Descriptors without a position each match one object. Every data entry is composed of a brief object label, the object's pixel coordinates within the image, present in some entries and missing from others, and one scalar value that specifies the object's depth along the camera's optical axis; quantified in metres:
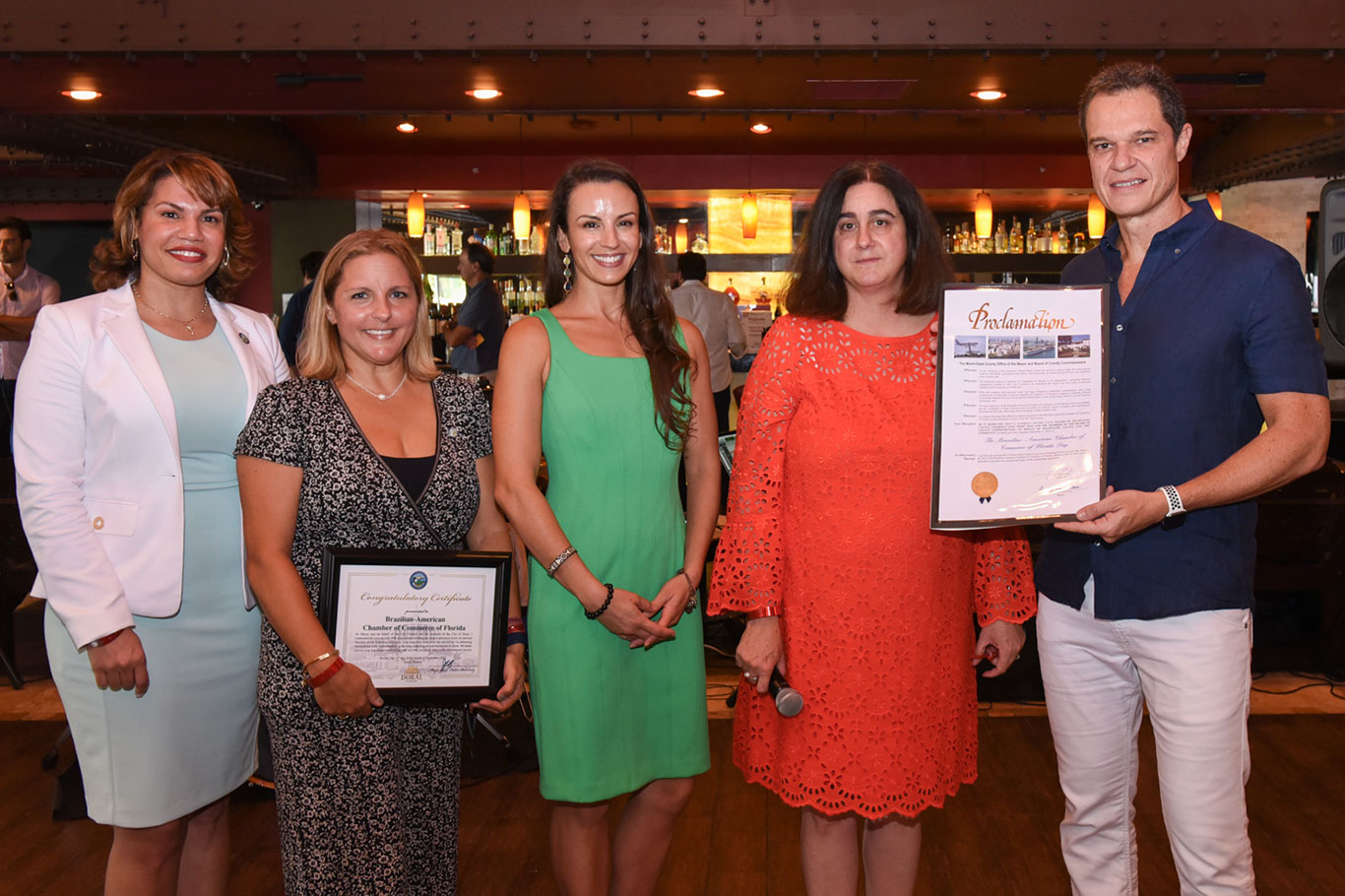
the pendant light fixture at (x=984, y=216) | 9.10
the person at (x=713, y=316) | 7.04
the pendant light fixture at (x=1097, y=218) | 9.13
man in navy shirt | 1.89
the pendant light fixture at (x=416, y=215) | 8.89
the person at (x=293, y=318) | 6.10
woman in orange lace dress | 2.05
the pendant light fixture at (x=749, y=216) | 9.52
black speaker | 2.45
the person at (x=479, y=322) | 7.02
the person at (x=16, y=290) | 5.83
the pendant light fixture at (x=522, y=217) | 8.73
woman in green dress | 2.16
